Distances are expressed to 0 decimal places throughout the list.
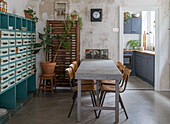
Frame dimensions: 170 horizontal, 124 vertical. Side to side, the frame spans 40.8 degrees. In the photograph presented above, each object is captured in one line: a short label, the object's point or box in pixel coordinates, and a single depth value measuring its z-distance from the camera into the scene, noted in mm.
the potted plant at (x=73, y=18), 5871
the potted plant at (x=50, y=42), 5594
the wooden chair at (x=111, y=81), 4502
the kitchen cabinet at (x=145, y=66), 6852
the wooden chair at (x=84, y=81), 4556
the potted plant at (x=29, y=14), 5352
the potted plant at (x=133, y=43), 9059
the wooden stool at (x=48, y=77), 5535
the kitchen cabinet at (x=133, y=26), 8836
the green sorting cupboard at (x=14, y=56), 3684
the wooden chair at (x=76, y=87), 4002
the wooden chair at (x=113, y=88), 3940
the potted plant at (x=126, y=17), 8488
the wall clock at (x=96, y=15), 6164
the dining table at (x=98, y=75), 3529
